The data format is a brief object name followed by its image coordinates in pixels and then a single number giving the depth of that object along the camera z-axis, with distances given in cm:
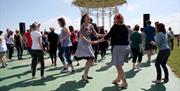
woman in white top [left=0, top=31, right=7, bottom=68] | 607
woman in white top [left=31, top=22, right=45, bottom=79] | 434
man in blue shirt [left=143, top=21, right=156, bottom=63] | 573
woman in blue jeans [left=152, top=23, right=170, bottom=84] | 393
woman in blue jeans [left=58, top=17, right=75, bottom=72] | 467
